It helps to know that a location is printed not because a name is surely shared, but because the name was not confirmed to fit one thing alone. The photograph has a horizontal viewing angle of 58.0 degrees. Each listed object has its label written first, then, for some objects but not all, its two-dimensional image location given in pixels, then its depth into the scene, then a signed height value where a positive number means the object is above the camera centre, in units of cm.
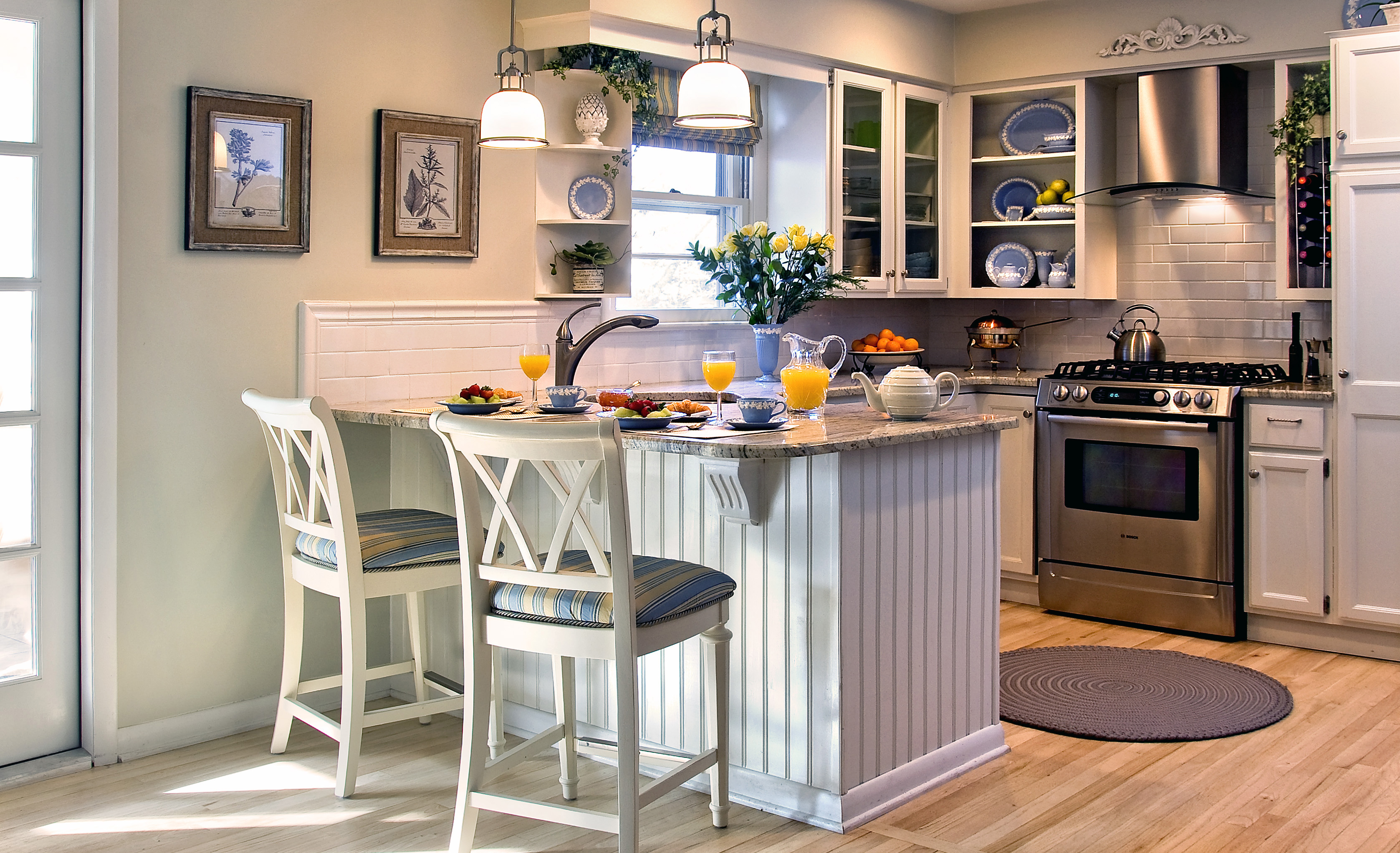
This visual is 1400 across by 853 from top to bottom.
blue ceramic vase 472 +29
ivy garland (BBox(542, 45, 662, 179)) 433 +123
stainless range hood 503 +117
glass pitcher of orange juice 315 +11
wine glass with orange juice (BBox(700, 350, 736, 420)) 329 +14
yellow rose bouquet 460 +56
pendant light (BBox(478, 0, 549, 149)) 346 +84
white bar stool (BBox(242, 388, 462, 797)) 302 -33
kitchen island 291 -43
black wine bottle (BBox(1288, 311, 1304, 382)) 484 +23
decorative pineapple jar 437 +105
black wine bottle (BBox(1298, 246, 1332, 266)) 474 +63
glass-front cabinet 530 +103
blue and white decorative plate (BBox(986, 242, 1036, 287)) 566 +74
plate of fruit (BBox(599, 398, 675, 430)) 299 +2
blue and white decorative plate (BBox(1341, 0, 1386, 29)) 454 +148
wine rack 473 +78
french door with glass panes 321 +17
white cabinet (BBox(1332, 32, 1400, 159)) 422 +110
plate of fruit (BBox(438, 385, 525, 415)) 340 +6
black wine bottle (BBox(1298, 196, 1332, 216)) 475 +82
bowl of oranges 532 +31
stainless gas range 464 -27
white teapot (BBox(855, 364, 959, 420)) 315 +7
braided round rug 366 -86
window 506 +85
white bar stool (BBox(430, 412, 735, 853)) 244 -36
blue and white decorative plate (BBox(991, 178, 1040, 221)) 566 +102
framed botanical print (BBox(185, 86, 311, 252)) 346 +70
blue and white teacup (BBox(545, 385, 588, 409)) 342 +7
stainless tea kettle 524 +32
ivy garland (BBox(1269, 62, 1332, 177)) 462 +114
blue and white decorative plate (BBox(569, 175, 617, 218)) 443 +79
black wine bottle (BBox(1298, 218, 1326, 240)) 474 +72
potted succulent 441 +56
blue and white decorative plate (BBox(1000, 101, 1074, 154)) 552 +131
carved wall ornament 495 +154
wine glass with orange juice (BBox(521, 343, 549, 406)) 367 +16
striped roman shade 488 +117
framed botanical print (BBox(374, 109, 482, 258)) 389 +75
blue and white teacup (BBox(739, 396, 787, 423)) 298 +3
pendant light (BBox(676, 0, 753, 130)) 317 +83
